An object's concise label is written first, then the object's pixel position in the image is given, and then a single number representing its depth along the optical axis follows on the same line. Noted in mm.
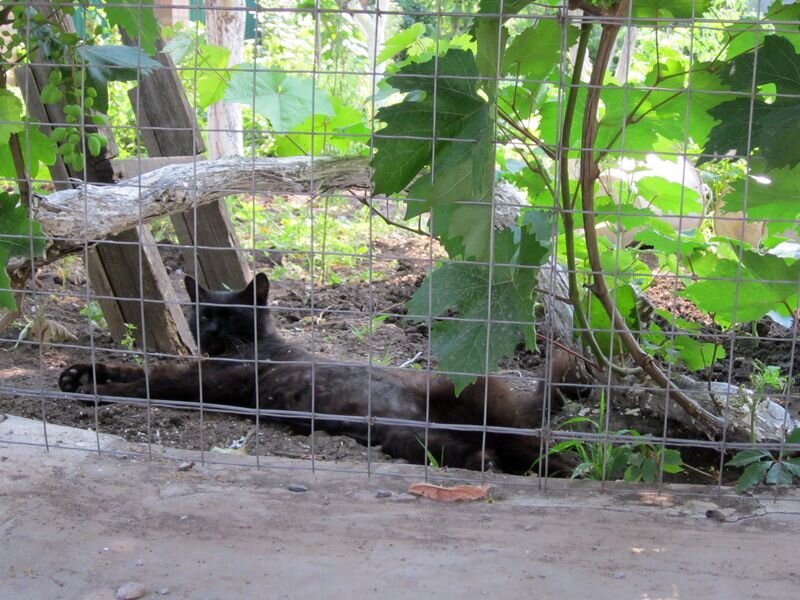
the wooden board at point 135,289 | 3947
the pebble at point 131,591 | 2059
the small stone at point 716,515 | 2520
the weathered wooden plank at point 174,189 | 3242
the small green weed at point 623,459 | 2629
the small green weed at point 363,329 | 4641
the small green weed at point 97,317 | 4652
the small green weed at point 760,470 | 2533
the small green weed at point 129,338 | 4051
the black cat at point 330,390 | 3350
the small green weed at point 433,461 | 2969
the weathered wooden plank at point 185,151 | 4160
